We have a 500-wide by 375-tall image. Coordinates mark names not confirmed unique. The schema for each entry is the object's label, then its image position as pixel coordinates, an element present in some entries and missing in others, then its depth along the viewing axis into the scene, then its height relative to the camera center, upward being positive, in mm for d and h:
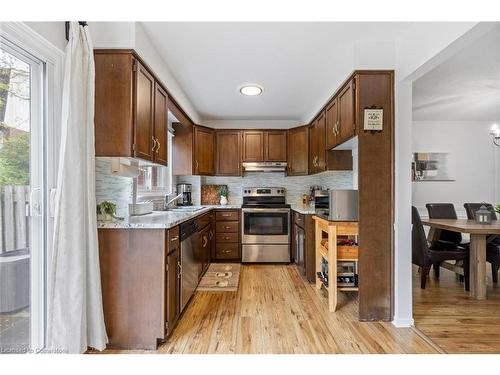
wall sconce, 4137 +796
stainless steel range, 4598 -723
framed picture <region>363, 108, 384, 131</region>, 2523 +586
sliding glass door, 1611 -67
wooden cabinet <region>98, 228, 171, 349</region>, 2076 -692
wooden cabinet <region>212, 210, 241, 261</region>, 4691 -799
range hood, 4930 +362
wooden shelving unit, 2717 -603
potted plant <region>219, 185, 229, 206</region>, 5102 -98
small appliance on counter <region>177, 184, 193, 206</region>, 4675 -104
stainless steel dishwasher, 2643 -709
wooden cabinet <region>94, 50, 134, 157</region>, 2143 +704
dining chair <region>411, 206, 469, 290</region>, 3361 -781
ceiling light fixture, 3619 +1247
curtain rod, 1965 +1112
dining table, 3072 -680
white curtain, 1789 -231
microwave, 2746 -162
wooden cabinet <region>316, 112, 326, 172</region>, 3778 +636
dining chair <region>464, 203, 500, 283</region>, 3445 -768
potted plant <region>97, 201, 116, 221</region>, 2160 -164
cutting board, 5168 -97
